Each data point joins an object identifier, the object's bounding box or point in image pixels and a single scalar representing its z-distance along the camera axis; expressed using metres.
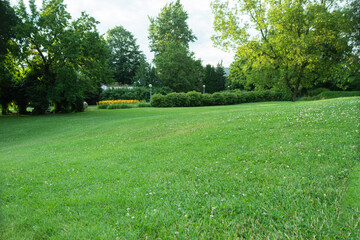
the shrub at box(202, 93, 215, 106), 29.01
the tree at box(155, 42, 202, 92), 42.75
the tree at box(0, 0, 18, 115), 17.09
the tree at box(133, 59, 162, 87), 42.56
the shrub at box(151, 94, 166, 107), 26.77
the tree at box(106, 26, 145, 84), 56.88
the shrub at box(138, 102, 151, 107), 27.64
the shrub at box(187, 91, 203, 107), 27.89
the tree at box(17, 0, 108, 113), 18.38
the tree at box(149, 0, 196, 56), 49.41
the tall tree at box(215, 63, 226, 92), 50.50
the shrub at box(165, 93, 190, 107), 26.92
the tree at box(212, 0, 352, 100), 17.27
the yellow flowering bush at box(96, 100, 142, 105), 30.36
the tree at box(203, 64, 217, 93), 49.16
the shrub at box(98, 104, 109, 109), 28.67
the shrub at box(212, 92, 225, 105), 29.84
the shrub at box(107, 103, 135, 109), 27.80
